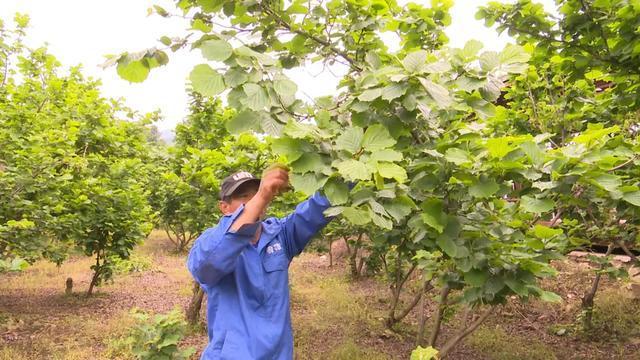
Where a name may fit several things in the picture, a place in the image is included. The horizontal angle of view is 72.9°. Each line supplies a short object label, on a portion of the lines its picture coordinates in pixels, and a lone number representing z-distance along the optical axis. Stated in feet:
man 6.59
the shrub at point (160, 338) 13.54
